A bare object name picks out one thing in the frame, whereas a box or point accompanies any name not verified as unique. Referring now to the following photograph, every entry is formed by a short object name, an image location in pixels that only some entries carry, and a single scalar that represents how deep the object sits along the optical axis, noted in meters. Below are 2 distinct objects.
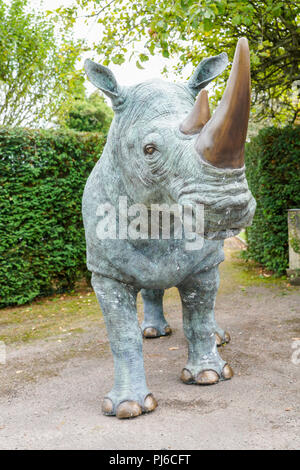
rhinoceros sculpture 1.92
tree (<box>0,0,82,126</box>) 12.54
